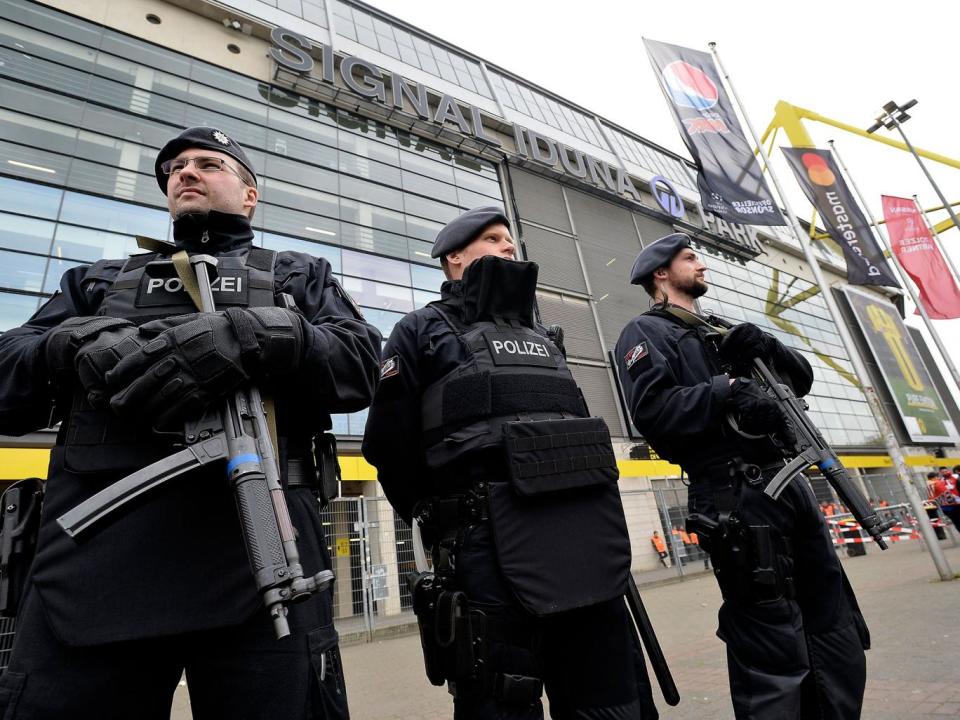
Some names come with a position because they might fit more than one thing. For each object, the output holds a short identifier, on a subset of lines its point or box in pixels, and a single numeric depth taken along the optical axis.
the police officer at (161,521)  1.03
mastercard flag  9.05
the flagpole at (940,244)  11.53
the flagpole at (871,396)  6.27
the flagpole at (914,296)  10.30
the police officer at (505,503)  1.42
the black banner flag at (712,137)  8.23
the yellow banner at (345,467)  8.07
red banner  10.60
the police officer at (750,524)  1.85
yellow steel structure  10.13
